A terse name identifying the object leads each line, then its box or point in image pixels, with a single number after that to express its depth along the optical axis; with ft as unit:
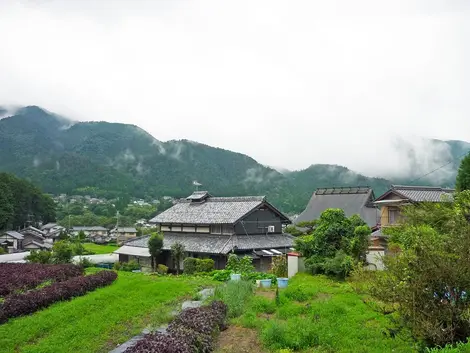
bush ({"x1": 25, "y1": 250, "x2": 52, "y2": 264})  92.79
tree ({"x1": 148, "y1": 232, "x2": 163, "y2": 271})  99.86
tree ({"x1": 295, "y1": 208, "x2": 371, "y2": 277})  59.67
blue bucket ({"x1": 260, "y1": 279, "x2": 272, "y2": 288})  58.07
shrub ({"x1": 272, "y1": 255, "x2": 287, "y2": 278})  71.56
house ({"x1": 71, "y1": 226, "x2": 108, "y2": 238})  268.50
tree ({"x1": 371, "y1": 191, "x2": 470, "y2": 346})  23.53
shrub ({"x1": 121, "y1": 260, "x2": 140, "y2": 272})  103.50
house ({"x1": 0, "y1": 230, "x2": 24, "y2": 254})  193.16
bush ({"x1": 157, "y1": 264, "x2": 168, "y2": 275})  93.24
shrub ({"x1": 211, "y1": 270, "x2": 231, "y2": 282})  70.60
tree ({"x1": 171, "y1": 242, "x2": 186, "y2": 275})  94.94
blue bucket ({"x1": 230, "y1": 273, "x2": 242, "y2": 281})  60.29
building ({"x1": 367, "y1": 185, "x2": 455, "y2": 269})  80.53
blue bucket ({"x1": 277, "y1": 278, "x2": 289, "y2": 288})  54.80
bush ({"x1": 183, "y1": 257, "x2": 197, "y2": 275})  87.66
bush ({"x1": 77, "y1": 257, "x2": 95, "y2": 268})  95.25
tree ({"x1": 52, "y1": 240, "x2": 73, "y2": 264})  91.86
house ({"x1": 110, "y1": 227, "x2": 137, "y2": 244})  249.02
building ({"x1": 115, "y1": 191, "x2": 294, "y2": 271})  98.08
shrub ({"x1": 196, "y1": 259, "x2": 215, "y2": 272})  86.48
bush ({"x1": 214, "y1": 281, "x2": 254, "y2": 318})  40.42
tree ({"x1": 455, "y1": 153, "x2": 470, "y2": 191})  80.43
